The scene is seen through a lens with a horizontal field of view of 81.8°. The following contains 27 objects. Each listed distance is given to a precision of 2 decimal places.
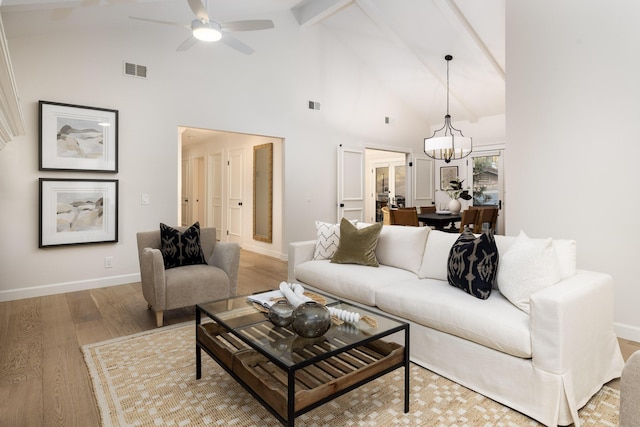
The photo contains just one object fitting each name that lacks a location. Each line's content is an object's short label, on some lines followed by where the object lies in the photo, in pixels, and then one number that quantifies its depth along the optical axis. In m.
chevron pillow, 3.50
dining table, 5.56
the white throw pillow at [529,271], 2.01
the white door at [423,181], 8.30
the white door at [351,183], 6.73
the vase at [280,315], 1.90
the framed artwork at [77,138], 3.91
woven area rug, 1.80
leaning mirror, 6.58
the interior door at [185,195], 10.05
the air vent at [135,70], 4.39
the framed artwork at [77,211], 3.94
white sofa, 1.75
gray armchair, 3.01
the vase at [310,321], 1.76
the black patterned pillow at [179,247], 3.33
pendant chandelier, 5.89
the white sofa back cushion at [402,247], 3.02
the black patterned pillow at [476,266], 2.24
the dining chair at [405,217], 5.21
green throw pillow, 3.17
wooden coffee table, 1.53
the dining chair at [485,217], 5.59
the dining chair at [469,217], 5.32
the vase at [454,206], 6.11
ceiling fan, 2.96
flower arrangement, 6.10
